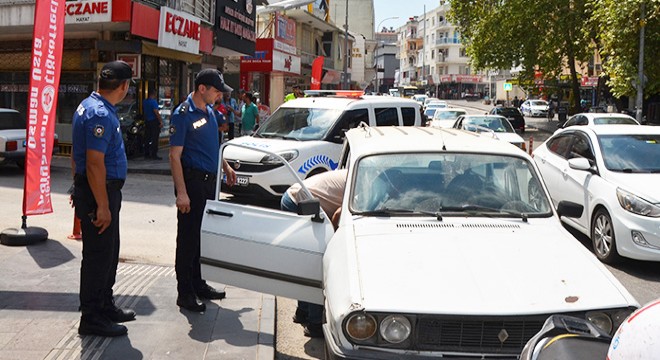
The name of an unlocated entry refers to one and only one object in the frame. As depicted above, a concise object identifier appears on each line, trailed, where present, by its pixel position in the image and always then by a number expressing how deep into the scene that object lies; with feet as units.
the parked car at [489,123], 66.03
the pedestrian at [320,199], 17.94
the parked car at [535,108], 202.01
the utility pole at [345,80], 137.84
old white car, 11.97
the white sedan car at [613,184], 25.16
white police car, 37.86
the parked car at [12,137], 47.70
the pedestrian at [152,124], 56.80
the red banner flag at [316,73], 101.14
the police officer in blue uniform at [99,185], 15.62
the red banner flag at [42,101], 26.21
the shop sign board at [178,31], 56.95
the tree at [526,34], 115.65
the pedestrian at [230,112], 66.39
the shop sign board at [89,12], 52.44
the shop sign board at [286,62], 104.58
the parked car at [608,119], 66.69
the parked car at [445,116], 90.43
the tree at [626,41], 76.38
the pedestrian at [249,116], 61.82
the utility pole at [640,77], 82.23
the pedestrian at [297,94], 76.90
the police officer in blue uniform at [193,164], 18.38
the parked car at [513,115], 113.91
